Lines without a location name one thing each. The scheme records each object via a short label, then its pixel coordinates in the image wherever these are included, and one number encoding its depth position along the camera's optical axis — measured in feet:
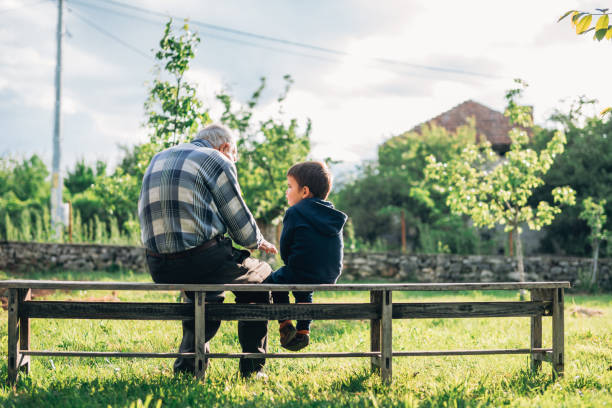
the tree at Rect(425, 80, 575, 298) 34.37
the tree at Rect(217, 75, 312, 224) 35.06
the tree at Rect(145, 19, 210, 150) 24.02
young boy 12.47
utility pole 49.80
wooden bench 11.76
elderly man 11.49
